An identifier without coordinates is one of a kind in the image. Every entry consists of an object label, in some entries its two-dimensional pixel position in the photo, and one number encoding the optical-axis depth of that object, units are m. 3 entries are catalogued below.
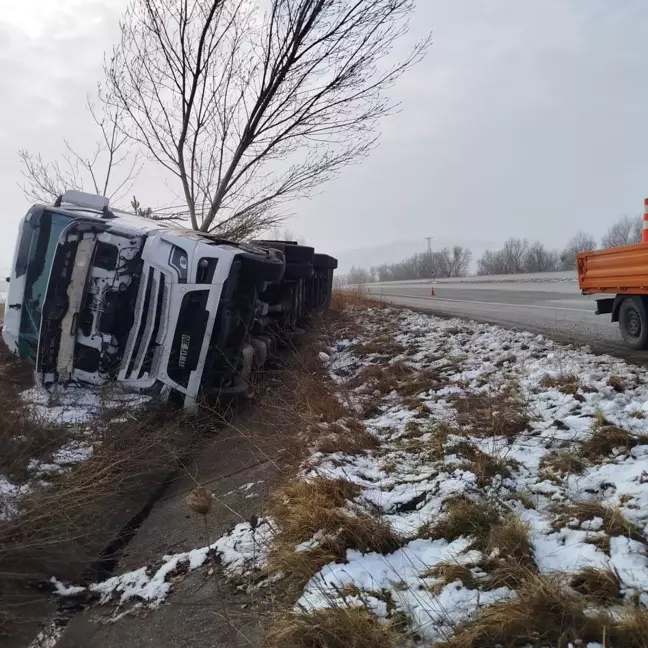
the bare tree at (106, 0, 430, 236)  10.23
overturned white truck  5.35
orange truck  6.61
